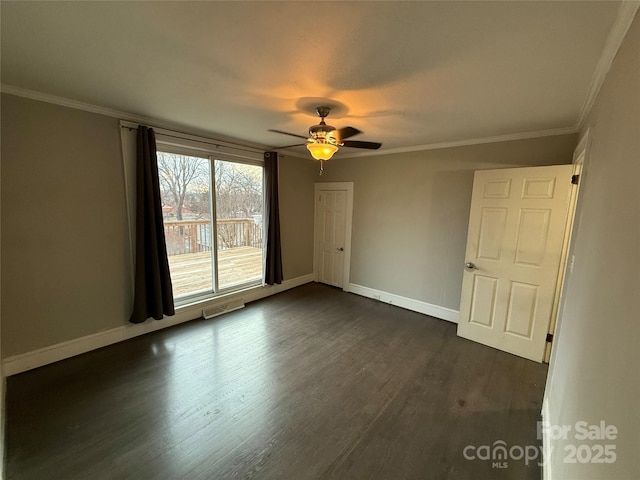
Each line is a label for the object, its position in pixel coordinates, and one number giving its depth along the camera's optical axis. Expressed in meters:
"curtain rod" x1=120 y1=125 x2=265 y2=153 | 2.72
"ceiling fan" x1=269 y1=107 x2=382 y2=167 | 2.11
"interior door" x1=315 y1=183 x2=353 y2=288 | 4.65
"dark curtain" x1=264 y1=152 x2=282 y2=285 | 4.07
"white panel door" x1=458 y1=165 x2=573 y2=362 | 2.58
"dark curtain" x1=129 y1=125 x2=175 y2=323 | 2.74
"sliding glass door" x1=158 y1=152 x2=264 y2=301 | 3.23
